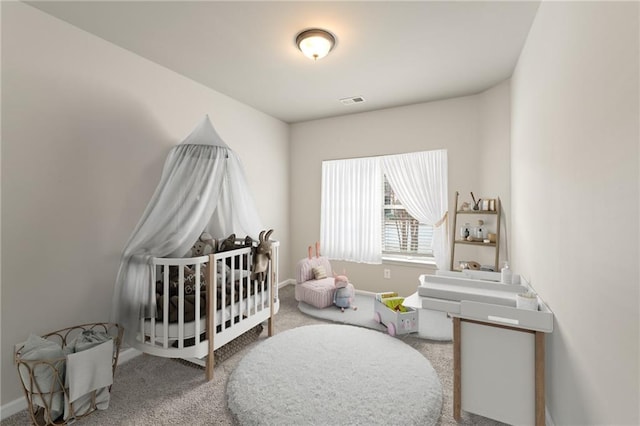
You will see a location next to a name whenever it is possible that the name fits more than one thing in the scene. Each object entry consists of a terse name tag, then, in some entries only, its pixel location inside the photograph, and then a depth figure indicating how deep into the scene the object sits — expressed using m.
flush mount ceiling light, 2.16
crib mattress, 2.05
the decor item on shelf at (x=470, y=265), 3.15
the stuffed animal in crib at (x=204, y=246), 2.64
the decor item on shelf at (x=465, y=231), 3.32
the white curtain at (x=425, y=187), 3.66
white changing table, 1.57
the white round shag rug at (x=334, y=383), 1.74
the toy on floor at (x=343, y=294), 3.49
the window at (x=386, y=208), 3.70
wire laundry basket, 1.64
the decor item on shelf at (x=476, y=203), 3.22
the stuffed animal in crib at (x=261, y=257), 2.58
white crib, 2.01
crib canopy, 2.13
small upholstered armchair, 3.51
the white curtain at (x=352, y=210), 4.07
